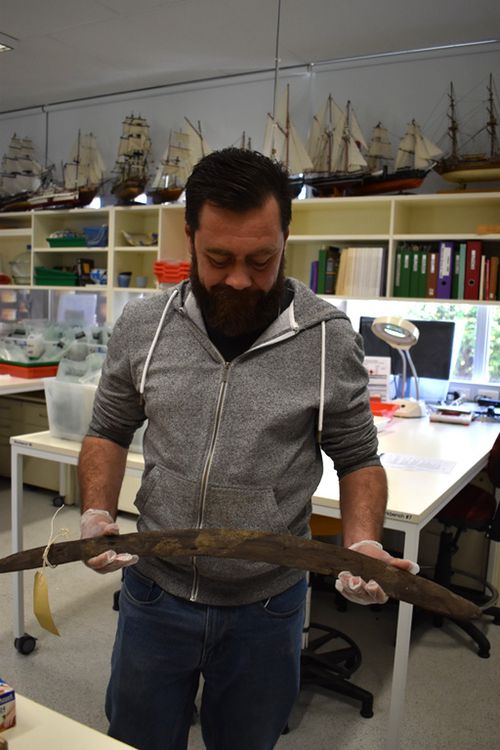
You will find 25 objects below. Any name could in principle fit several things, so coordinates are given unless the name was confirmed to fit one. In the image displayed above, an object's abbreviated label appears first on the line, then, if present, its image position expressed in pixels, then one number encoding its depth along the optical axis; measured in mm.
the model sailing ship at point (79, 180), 5680
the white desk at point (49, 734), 961
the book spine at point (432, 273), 4070
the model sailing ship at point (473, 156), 4039
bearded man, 1104
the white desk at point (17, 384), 3912
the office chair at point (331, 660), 2324
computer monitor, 4000
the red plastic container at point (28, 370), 4184
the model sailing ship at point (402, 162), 4273
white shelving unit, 4199
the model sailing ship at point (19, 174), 6196
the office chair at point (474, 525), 2779
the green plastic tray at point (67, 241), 5594
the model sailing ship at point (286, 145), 4609
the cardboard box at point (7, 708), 998
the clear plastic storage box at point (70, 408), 2584
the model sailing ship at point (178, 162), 5184
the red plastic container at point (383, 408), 3473
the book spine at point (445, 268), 4047
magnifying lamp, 3445
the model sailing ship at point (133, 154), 5391
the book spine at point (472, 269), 3953
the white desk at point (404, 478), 1856
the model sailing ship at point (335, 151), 4453
